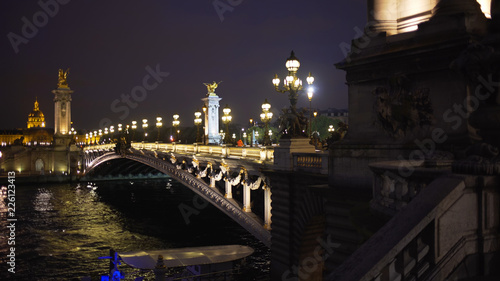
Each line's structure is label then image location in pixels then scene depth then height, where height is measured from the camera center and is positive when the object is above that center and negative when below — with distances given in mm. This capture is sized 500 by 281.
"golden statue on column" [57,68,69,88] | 112262 +15332
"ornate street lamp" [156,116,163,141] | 46406 +2157
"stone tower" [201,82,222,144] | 49031 +3066
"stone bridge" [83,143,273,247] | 22188 -1741
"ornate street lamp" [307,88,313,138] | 25223 +2668
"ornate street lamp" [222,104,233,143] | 32281 +1821
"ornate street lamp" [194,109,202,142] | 37531 +1947
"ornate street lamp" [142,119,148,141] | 57000 +2452
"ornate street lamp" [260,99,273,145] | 24359 +1453
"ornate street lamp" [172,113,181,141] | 43238 +2015
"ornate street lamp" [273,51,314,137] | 17734 +2086
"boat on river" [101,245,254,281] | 18906 -4924
